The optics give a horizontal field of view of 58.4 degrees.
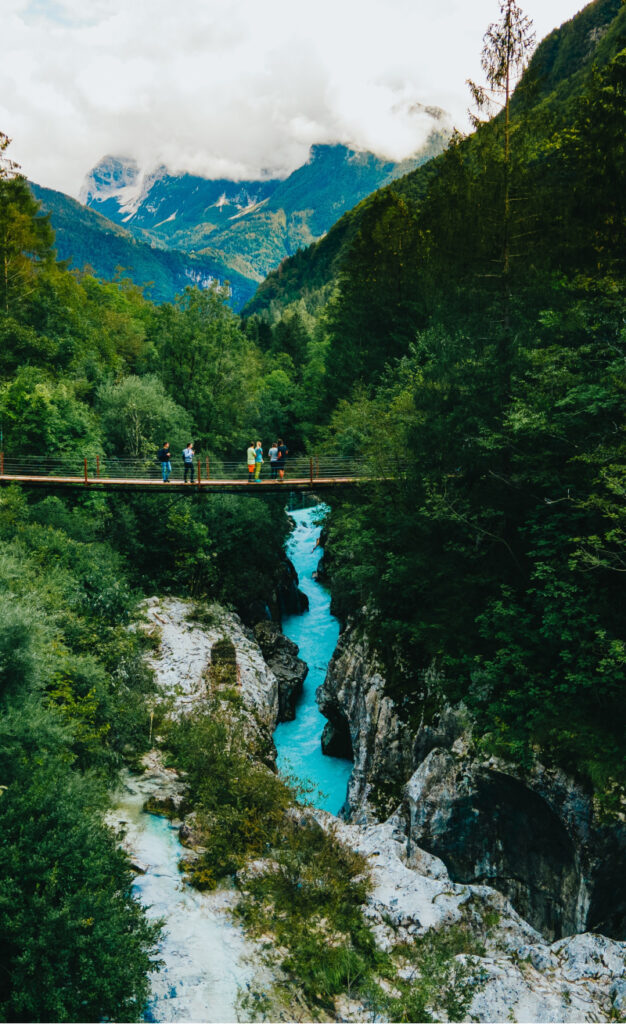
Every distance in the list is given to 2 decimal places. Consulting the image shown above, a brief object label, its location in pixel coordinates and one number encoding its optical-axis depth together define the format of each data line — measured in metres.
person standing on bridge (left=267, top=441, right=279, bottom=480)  22.99
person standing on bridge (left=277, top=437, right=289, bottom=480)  23.02
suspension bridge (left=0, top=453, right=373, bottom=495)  20.77
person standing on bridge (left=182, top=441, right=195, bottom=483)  21.98
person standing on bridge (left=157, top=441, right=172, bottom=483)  21.88
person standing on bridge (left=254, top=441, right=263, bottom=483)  22.72
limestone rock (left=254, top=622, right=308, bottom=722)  24.14
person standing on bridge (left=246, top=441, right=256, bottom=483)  22.50
